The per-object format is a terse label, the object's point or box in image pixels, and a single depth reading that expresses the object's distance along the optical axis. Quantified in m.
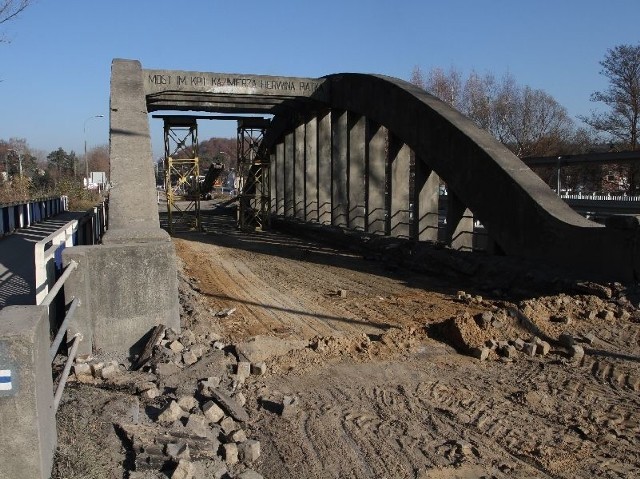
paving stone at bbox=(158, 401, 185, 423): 5.40
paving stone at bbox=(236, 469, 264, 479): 4.70
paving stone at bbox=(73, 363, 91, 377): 6.57
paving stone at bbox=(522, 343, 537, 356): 7.98
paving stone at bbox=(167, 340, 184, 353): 7.28
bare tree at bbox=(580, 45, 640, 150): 38.44
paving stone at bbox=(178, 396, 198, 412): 5.74
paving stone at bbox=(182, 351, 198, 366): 7.10
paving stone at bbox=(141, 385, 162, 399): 6.11
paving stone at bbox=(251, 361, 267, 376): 7.16
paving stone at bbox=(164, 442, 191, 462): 4.58
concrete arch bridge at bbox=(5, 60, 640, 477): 7.67
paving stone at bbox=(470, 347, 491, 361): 7.96
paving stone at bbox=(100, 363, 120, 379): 6.57
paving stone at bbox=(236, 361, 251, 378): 7.00
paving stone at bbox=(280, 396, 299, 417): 6.12
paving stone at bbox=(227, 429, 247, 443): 5.27
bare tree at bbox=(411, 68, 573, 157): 44.25
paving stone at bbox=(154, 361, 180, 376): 6.73
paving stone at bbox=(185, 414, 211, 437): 5.21
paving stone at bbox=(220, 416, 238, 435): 5.49
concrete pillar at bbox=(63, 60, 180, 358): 7.39
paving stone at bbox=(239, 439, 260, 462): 5.12
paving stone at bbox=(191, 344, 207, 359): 7.30
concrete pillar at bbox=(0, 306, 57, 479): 3.94
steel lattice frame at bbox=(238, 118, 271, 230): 32.28
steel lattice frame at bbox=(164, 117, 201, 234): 30.62
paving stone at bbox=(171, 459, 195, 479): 4.39
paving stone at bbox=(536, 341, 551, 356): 7.98
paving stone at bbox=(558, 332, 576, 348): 8.04
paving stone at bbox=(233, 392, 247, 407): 6.27
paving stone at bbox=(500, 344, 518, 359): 7.97
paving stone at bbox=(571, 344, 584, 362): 7.70
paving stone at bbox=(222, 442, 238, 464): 5.01
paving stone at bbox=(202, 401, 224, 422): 5.64
